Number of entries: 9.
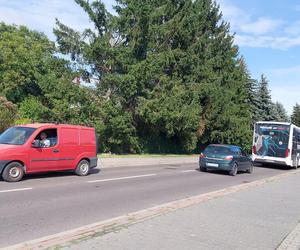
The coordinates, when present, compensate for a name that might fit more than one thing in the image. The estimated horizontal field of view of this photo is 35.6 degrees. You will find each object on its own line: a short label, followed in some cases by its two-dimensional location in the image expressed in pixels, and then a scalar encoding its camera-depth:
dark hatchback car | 22.64
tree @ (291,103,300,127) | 99.72
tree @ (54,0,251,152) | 33.66
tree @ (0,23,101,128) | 32.48
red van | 14.82
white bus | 31.40
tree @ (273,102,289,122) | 64.93
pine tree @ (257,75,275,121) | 62.03
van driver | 15.81
